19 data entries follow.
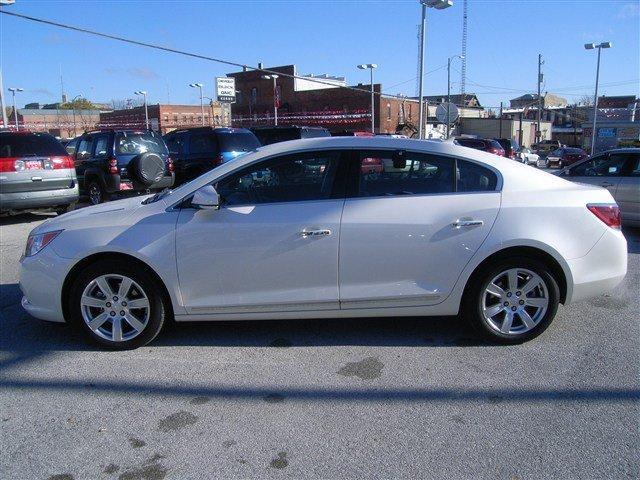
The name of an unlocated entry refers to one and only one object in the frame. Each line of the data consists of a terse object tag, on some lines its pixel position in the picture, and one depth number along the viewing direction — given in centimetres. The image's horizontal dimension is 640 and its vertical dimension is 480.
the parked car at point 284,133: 1645
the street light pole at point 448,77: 4126
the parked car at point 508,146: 2517
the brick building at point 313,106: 4641
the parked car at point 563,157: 3478
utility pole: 5903
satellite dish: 1903
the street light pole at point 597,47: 3394
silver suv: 1007
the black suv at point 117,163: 1193
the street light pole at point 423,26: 1612
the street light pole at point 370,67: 3238
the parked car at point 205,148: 1316
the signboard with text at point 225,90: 4236
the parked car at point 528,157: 3530
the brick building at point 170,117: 5969
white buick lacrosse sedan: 422
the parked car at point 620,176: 923
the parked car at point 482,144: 2075
